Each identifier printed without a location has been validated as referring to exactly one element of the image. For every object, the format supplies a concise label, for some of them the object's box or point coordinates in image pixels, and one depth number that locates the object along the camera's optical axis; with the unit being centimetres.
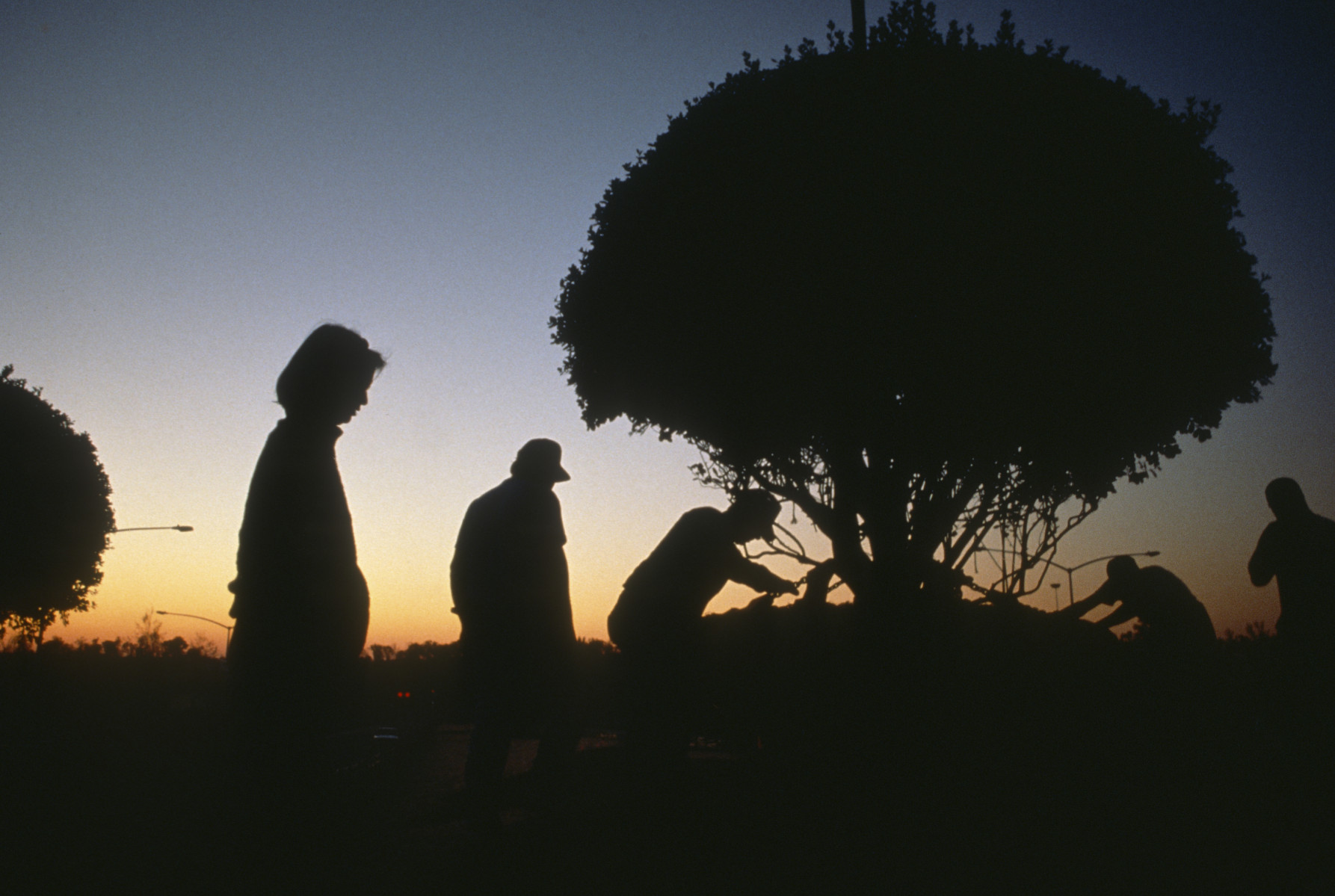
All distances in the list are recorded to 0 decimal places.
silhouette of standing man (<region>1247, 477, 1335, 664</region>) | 453
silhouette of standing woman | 196
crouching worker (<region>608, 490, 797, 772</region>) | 417
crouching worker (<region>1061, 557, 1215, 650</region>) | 496
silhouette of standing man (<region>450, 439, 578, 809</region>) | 367
